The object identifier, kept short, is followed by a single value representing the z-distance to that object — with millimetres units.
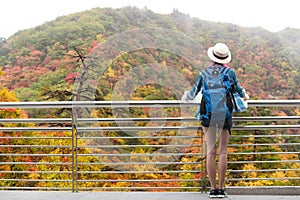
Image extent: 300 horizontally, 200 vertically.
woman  3764
